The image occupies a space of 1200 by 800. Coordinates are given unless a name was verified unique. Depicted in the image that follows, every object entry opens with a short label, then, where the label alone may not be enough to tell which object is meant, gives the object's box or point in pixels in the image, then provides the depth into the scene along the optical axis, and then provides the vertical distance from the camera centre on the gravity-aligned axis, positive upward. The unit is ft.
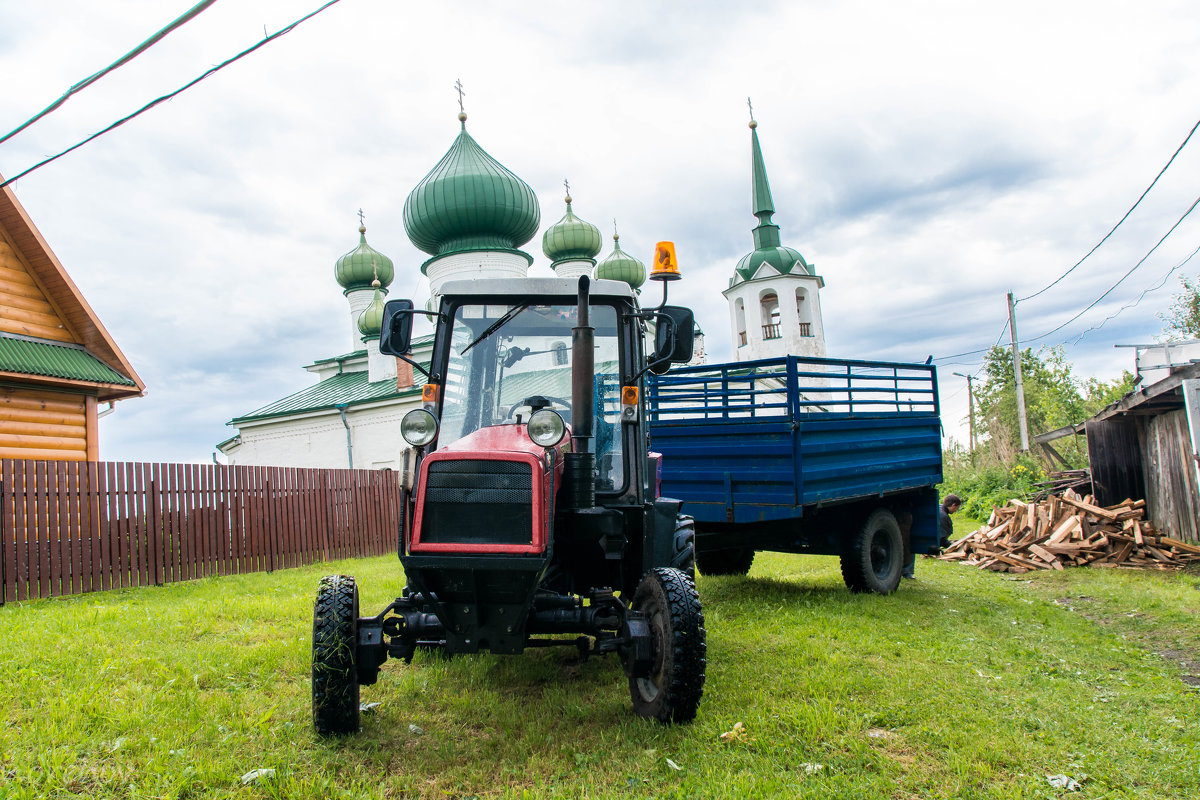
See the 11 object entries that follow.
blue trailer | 24.38 -0.02
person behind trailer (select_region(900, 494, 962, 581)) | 31.58 -3.68
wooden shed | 35.91 -0.78
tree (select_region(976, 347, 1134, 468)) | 98.12 +6.13
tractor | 12.35 -0.47
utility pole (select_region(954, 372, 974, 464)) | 97.44 +5.42
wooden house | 38.73 +7.81
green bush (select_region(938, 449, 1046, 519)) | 60.44 -3.01
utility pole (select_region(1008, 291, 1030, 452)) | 82.12 +7.79
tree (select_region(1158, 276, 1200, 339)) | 104.12 +15.12
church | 83.82 +22.84
